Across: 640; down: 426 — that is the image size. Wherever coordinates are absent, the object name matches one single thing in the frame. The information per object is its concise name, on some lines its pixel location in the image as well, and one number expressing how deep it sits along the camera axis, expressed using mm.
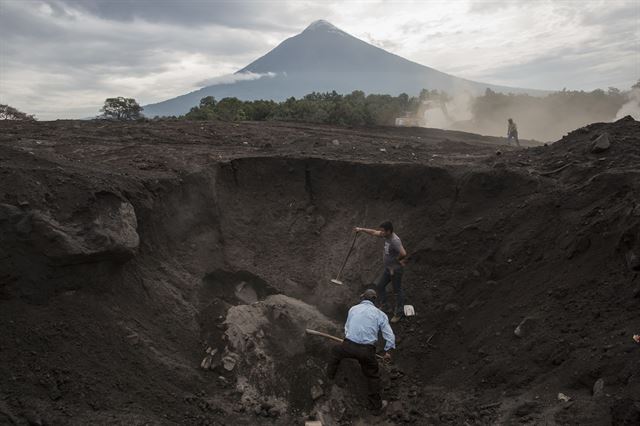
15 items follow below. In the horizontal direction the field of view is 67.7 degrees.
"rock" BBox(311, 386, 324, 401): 7139
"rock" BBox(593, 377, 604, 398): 5062
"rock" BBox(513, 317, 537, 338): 6652
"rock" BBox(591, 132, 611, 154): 9047
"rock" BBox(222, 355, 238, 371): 7301
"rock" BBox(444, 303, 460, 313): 8156
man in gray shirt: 8312
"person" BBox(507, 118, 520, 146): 17688
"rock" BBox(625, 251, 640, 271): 6184
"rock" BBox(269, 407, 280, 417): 6805
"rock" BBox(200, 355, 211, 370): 7223
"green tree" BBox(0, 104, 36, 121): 20536
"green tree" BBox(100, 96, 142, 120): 28297
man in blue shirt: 6812
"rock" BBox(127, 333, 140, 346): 6672
